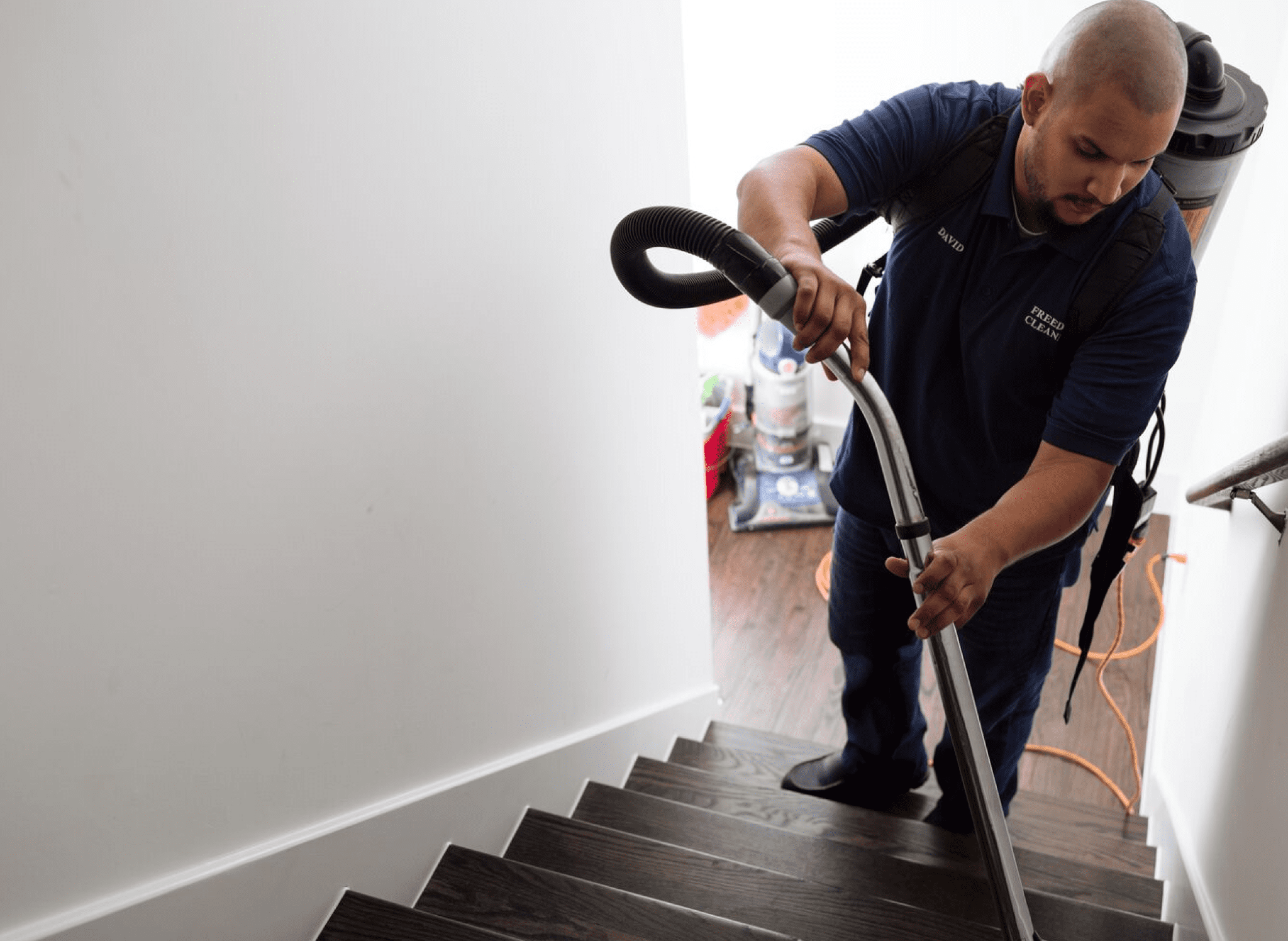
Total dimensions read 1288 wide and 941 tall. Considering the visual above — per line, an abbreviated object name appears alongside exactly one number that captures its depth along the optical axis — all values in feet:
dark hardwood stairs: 5.01
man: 3.74
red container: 12.18
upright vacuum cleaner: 11.69
